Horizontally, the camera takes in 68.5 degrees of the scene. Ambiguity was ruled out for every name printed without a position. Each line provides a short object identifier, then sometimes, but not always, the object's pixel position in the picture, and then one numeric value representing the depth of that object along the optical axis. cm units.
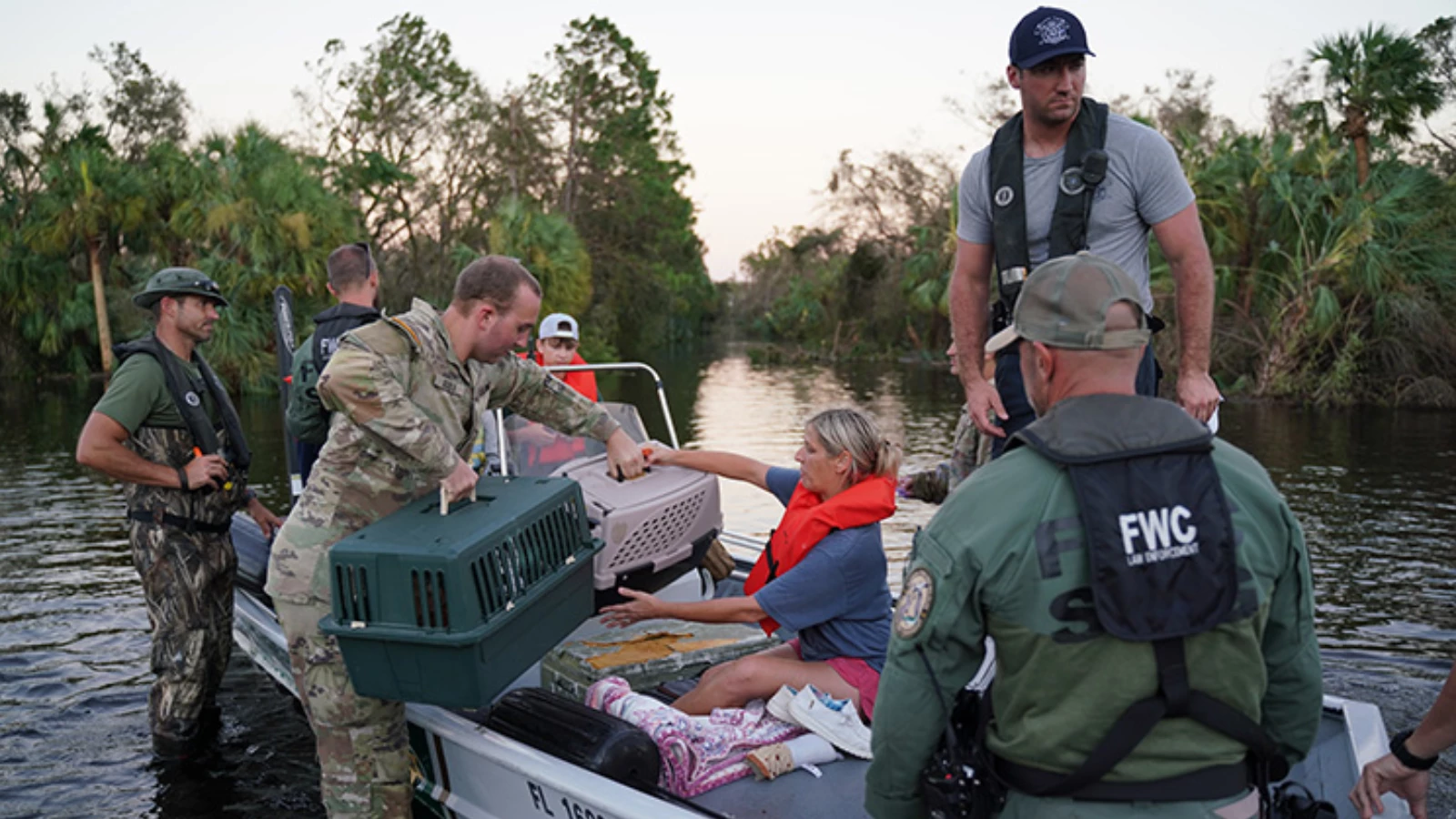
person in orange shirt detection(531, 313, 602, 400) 771
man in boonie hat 494
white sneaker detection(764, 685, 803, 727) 380
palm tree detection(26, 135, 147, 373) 2839
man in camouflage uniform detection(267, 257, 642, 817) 356
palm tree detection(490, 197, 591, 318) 2906
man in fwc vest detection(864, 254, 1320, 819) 176
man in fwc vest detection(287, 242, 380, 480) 573
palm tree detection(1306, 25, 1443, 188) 2273
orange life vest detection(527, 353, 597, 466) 584
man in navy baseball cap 317
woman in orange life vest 377
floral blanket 362
